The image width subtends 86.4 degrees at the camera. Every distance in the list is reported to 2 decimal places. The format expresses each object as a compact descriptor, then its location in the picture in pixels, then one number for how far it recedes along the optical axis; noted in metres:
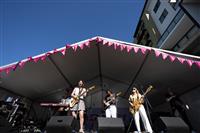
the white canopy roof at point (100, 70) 2.51
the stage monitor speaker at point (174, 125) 1.87
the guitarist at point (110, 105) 3.00
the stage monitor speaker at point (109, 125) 1.79
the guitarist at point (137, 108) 2.25
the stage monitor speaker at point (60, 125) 1.84
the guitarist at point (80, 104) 2.40
